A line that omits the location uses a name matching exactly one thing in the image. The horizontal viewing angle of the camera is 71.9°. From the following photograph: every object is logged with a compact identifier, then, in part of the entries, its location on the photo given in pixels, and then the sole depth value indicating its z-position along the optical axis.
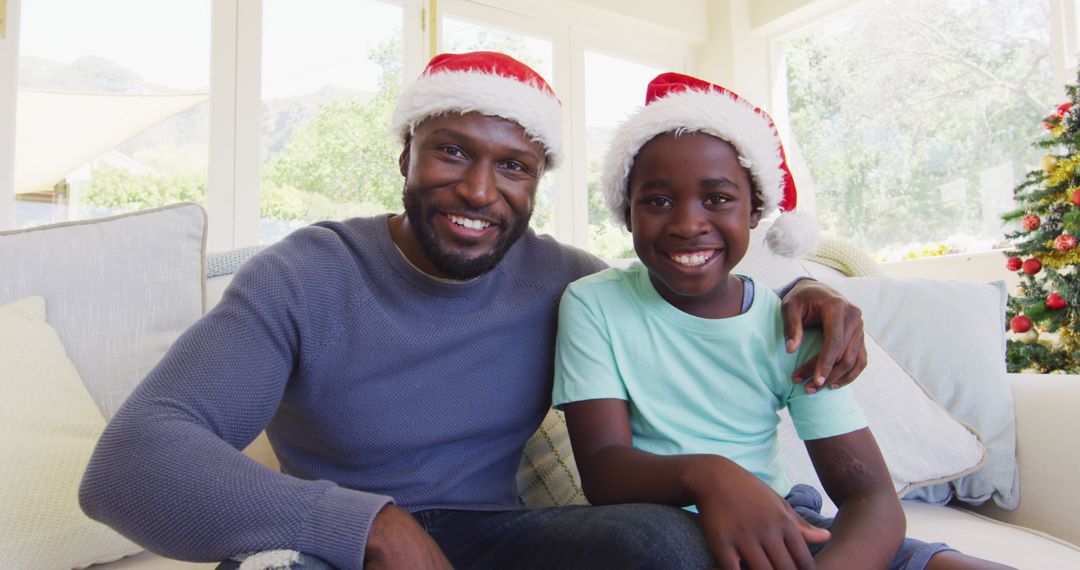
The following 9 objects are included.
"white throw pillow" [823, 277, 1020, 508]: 1.41
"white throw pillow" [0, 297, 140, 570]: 1.00
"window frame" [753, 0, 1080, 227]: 5.09
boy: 0.97
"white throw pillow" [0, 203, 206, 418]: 1.27
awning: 3.41
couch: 1.12
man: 0.75
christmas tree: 3.11
